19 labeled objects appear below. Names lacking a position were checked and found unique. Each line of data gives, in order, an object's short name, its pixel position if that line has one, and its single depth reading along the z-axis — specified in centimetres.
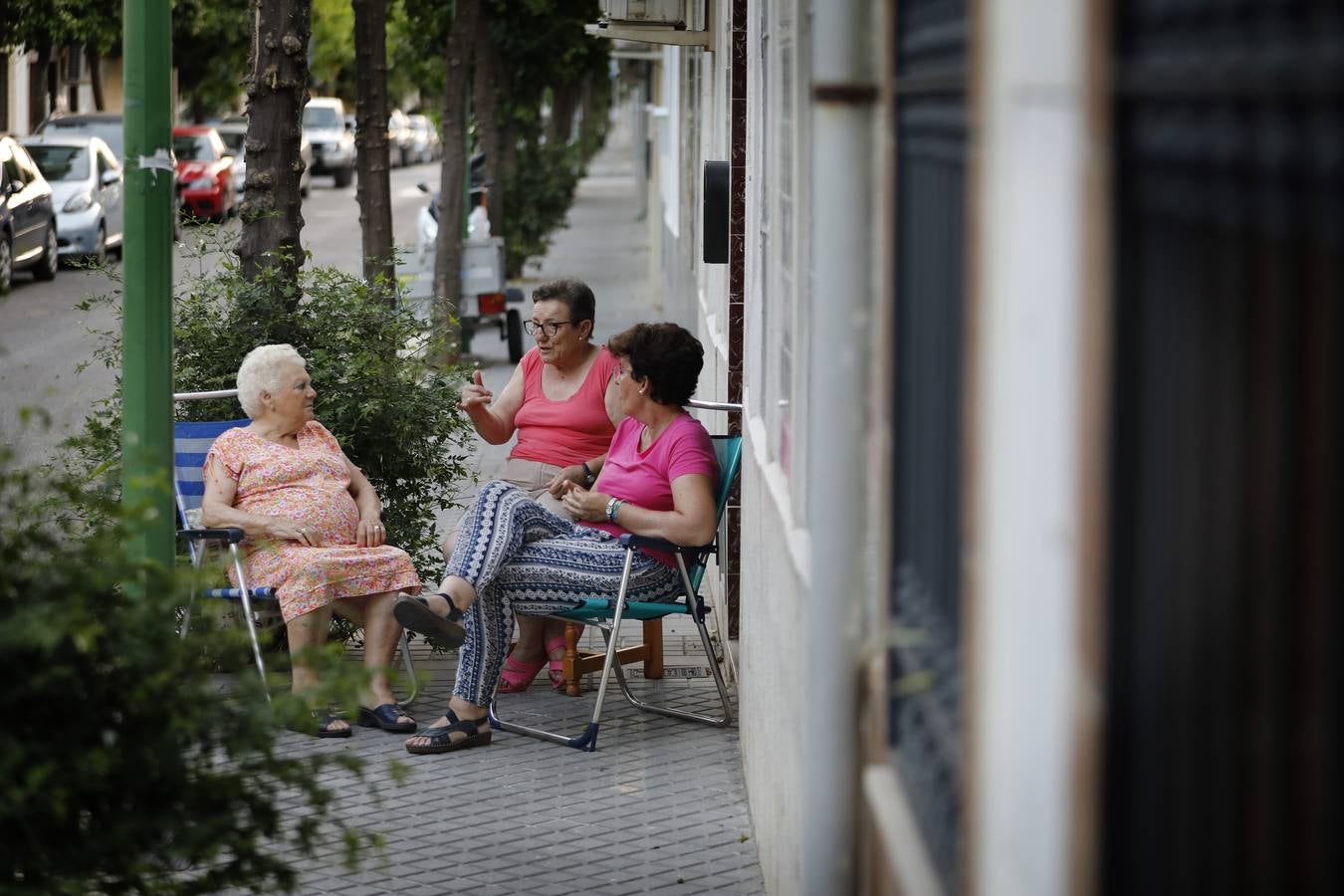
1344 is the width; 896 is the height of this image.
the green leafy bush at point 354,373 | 656
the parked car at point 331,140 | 4409
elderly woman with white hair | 575
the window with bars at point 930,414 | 206
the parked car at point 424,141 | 6538
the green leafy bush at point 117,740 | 263
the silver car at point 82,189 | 2209
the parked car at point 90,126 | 2766
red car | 2941
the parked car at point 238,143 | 3326
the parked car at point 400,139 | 5891
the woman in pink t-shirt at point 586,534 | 568
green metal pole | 460
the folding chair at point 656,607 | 564
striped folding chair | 586
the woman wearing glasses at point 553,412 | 650
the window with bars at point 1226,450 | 111
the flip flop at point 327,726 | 574
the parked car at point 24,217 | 1950
